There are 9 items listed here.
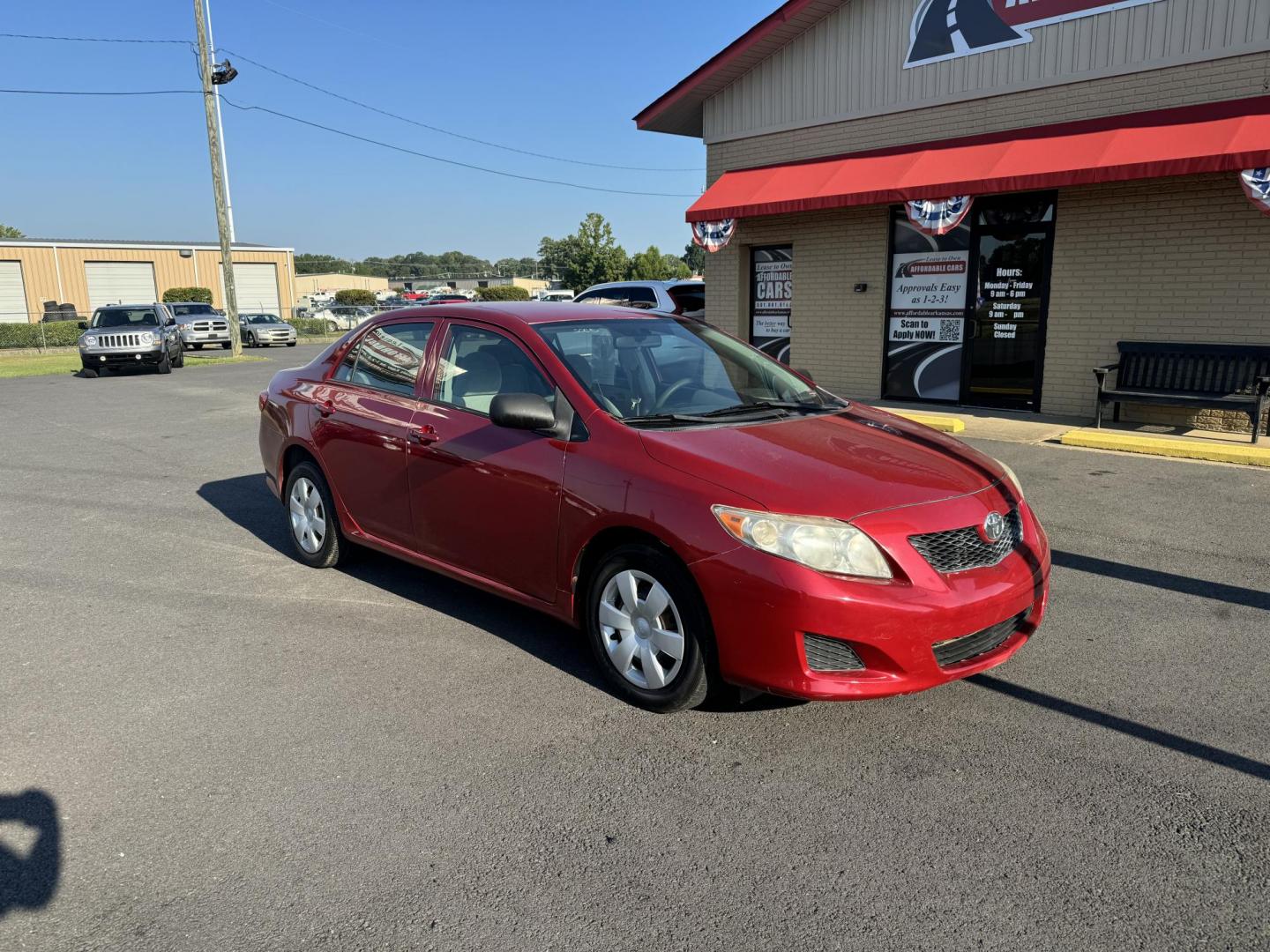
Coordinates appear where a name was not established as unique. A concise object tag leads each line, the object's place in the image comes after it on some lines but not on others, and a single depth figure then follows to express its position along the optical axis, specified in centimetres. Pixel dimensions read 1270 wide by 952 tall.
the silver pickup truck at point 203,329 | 3212
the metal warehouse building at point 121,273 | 4712
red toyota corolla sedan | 337
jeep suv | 2141
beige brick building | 1002
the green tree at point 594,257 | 7000
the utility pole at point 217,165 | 2480
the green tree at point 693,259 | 9206
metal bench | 963
